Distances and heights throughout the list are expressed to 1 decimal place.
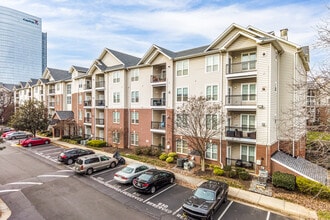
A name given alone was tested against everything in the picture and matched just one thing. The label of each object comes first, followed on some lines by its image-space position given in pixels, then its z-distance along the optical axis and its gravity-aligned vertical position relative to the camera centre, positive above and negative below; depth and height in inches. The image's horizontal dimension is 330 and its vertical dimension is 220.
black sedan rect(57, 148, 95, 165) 808.3 -210.4
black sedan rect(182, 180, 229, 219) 393.7 -211.7
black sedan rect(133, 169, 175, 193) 521.1 -212.3
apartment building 660.7 +78.1
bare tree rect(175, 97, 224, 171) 698.8 -52.3
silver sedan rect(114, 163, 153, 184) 589.0 -213.0
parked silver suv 678.5 -210.7
